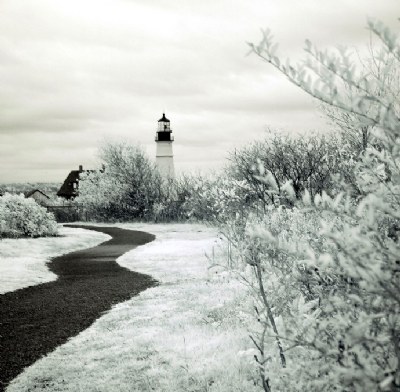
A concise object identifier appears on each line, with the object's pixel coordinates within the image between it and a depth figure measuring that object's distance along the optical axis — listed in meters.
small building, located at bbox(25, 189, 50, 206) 76.25
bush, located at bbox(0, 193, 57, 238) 24.45
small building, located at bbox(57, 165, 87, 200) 71.56
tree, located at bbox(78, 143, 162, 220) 43.56
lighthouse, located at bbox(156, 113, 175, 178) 51.39
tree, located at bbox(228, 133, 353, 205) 13.92
